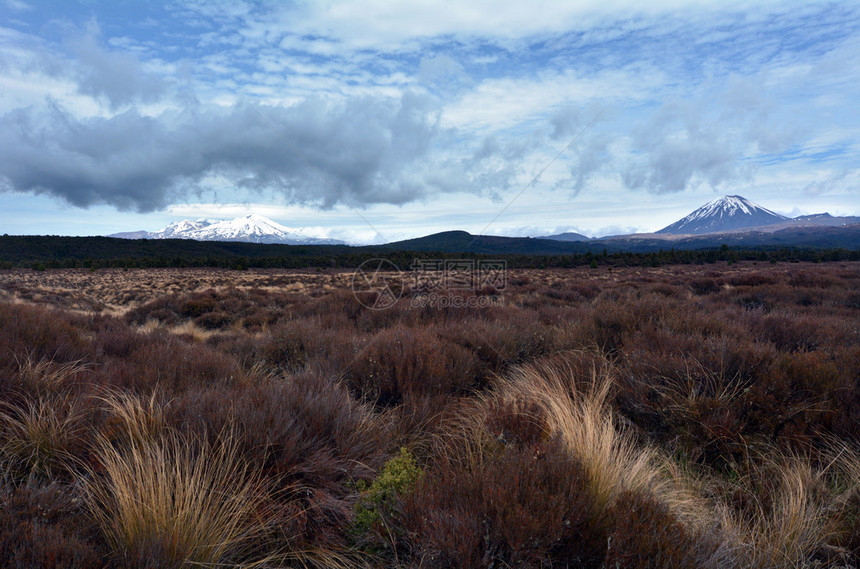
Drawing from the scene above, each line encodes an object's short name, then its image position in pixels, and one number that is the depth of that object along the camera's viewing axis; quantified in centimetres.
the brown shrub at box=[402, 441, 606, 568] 193
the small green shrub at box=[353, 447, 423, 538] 247
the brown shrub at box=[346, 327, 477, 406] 473
